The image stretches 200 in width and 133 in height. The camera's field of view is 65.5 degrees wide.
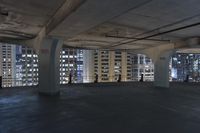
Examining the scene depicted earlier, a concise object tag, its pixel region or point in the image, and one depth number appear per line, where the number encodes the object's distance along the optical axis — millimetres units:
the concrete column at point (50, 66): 9512
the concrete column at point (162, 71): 13324
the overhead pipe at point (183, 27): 7117
